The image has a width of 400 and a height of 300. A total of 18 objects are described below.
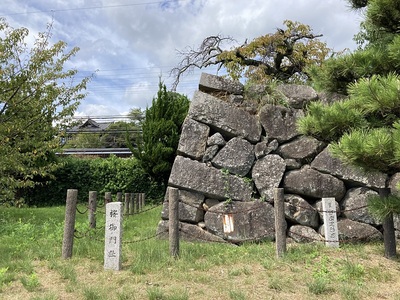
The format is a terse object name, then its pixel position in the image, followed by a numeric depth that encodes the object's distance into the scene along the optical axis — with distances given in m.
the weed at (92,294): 3.54
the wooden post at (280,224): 4.84
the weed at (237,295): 3.46
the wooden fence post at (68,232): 4.98
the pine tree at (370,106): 3.60
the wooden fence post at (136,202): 11.46
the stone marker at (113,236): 4.55
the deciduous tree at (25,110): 7.40
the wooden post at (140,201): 11.83
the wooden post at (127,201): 10.66
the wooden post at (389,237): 4.91
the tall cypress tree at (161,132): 12.12
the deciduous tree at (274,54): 16.33
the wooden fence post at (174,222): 4.87
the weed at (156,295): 3.50
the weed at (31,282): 3.88
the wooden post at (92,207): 7.00
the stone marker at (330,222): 5.50
